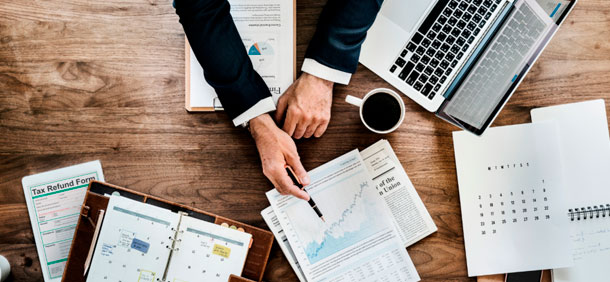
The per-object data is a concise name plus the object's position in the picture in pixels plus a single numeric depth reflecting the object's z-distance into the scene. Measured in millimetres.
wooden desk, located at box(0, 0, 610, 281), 1275
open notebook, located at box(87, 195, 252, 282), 1218
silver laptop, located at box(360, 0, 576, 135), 1232
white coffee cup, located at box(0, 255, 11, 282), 1240
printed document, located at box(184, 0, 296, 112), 1274
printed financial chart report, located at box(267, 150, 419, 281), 1248
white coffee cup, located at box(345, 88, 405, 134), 1201
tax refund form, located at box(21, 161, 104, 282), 1271
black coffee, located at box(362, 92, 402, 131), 1220
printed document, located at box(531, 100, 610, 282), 1258
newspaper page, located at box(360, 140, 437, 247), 1264
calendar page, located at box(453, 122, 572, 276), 1247
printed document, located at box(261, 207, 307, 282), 1254
